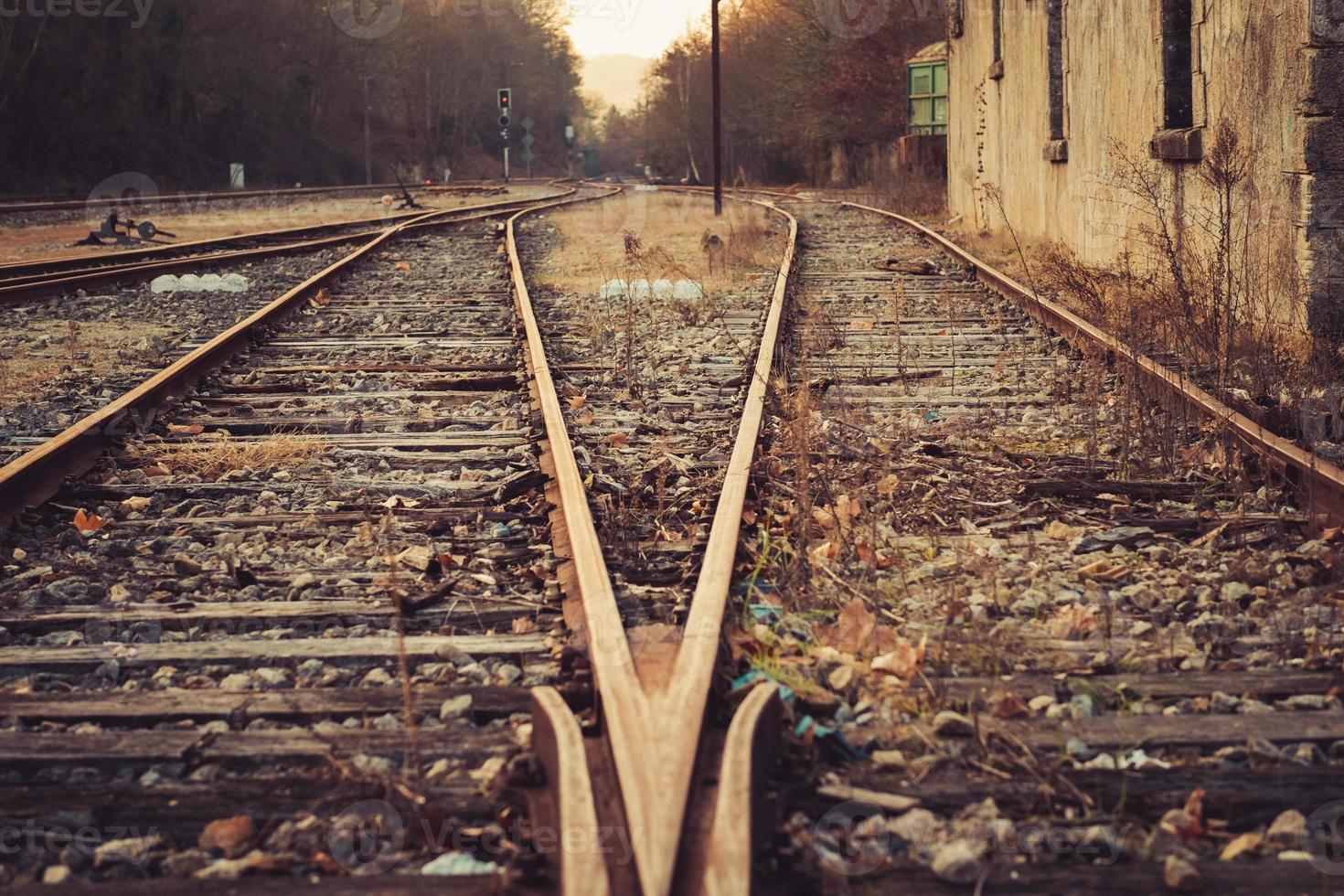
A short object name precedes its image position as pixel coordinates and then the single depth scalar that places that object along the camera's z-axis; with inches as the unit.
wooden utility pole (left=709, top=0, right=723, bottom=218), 909.8
